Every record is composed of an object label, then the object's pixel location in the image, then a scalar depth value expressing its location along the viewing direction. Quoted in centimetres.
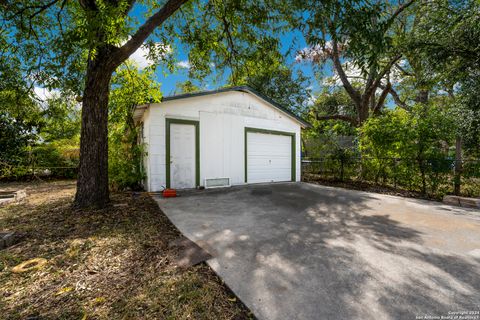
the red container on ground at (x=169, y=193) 555
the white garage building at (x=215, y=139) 620
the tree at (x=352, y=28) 314
